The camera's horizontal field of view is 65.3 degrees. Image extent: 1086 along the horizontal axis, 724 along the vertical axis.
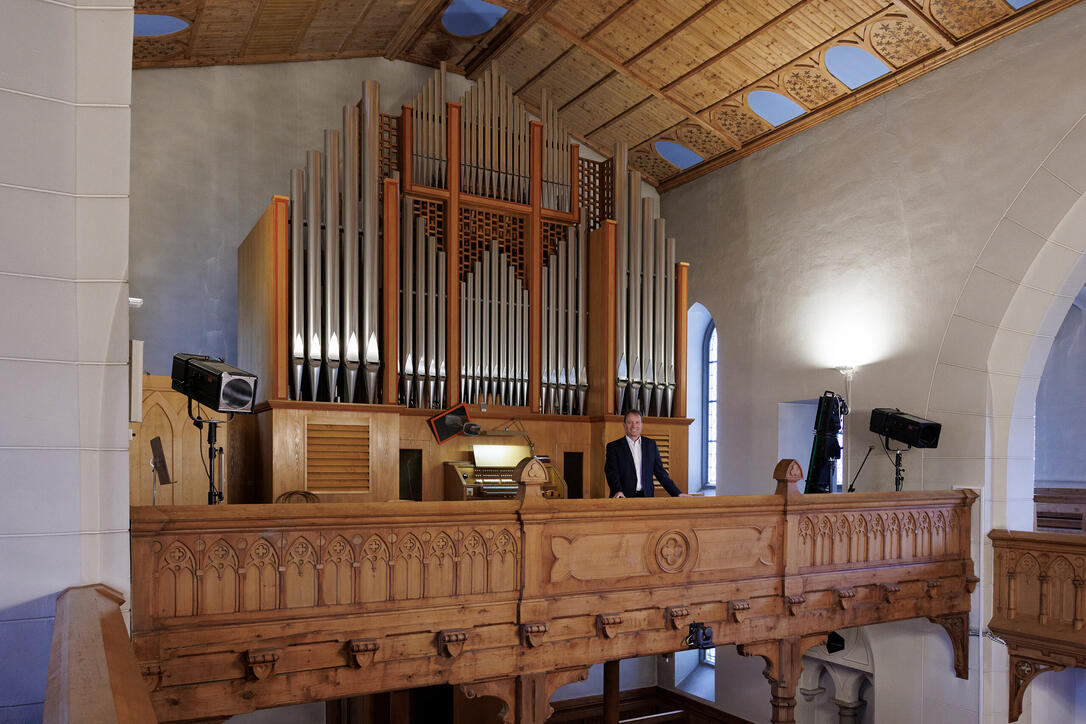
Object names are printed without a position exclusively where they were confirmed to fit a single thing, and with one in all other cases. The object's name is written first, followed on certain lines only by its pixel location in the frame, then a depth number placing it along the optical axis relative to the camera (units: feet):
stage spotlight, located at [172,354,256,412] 16.17
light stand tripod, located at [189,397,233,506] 16.19
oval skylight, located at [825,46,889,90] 26.58
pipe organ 23.97
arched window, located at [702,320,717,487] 37.11
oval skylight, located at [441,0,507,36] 28.37
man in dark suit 21.80
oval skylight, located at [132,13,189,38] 24.64
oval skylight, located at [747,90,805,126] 29.68
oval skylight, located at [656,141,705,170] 34.42
